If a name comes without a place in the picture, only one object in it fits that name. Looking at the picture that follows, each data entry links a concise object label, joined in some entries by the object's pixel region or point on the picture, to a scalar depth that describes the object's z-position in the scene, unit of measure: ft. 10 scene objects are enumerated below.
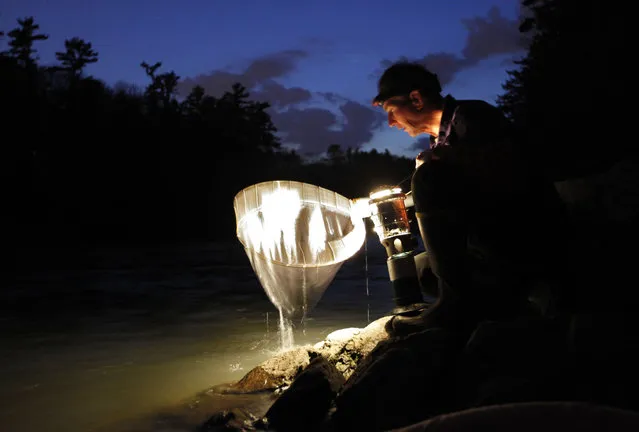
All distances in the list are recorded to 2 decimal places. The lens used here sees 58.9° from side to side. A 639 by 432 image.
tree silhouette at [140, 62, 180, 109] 162.09
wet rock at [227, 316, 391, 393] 12.78
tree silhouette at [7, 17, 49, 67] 139.20
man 9.98
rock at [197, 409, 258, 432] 10.70
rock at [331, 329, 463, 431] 9.28
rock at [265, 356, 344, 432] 10.48
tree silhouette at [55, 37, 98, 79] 155.84
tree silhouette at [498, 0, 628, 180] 43.27
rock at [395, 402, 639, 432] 5.85
